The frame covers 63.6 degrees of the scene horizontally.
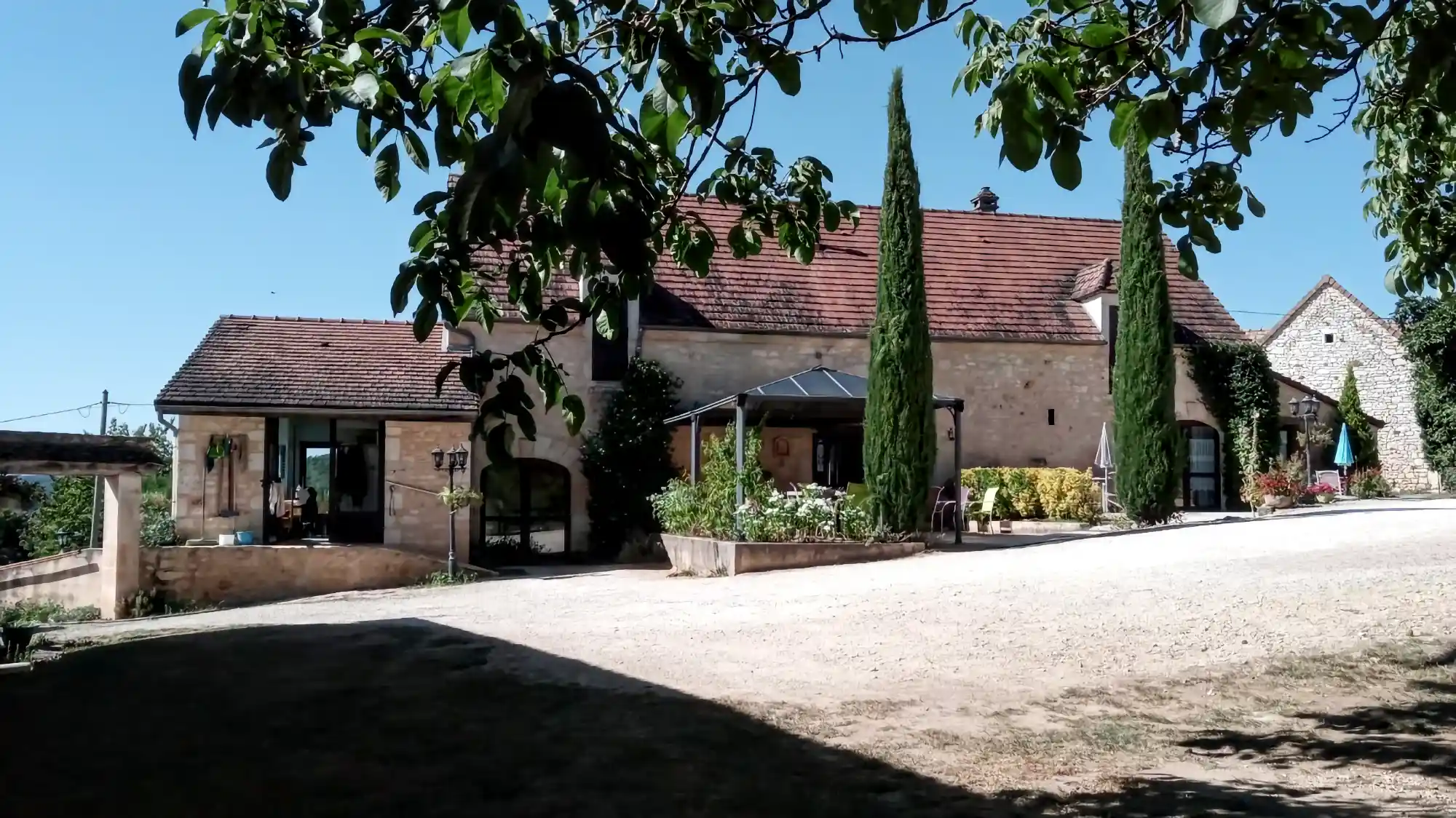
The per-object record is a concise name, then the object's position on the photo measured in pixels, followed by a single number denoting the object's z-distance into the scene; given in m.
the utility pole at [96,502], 20.08
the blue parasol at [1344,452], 21.84
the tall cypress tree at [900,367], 15.37
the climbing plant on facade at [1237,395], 21.20
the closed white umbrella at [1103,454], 19.67
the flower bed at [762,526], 14.00
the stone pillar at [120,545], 14.43
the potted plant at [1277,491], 18.55
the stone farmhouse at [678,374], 17.69
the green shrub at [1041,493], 18.31
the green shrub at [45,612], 14.12
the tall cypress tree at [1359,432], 24.75
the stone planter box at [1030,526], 17.97
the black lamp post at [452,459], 17.33
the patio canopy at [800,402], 15.89
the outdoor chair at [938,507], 17.17
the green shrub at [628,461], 18.77
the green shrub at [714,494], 14.79
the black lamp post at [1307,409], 21.61
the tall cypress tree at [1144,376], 17.72
